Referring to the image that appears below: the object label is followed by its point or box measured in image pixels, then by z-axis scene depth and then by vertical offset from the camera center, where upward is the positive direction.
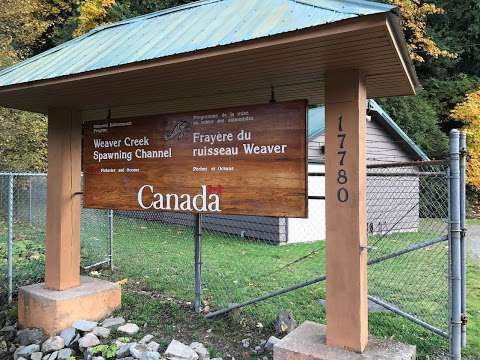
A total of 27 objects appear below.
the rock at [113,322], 4.80 -1.59
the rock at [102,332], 4.54 -1.61
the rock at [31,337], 4.64 -1.71
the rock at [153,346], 4.16 -1.62
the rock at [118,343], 4.30 -1.64
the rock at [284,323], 4.49 -1.50
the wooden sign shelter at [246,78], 2.98 +0.96
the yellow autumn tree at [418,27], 20.52 +7.88
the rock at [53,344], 4.43 -1.70
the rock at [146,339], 4.33 -1.61
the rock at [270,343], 4.14 -1.57
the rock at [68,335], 4.52 -1.65
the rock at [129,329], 4.60 -1.60
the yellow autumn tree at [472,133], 16.38 +1.98
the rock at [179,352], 3.97 -1.61
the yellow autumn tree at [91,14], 18.27 +7.39
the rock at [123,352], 4.11 -1.65
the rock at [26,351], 4.42 -1.77
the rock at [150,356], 3.90 -1.60
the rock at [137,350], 4.02 -1.61
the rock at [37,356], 4.35 -1.79
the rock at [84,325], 4.66 -1.58
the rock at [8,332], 4.95 -1.78
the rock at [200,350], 4.04 -1.62
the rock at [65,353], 4.29 -1.75
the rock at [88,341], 4.38 -1.65
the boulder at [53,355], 4.31 -1.77
